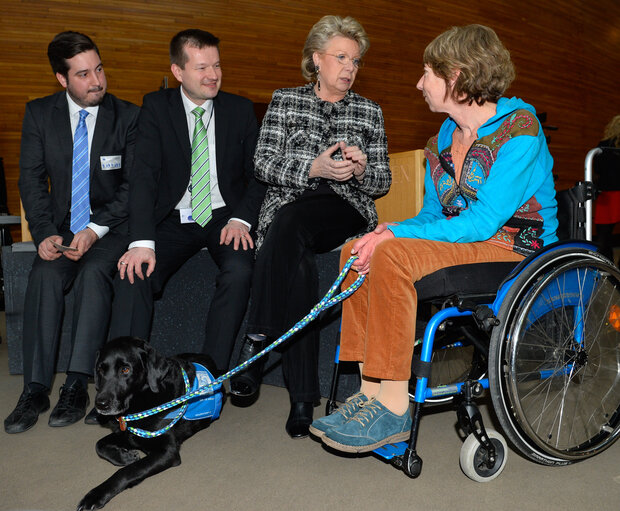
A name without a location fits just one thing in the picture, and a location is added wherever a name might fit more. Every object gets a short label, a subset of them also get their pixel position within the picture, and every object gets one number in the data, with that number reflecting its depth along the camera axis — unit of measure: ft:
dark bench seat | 7.80
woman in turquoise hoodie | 4.65
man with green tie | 6.82
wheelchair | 4.50
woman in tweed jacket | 5.87
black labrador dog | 4.99
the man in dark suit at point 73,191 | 6.83
